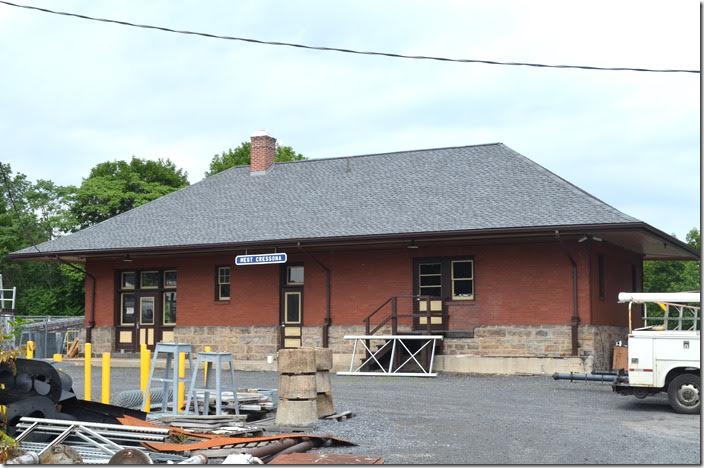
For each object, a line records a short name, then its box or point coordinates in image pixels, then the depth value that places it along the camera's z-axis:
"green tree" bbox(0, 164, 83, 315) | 60.47
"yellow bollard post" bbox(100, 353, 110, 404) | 16.05
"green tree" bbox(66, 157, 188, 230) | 60.50
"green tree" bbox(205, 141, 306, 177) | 60.11
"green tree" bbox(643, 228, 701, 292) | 61.77
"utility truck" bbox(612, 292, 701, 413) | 15.77
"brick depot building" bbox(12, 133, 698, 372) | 24.64
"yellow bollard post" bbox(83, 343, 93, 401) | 16.58
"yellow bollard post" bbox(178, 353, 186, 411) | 15.73
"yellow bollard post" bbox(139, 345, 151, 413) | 16.22
